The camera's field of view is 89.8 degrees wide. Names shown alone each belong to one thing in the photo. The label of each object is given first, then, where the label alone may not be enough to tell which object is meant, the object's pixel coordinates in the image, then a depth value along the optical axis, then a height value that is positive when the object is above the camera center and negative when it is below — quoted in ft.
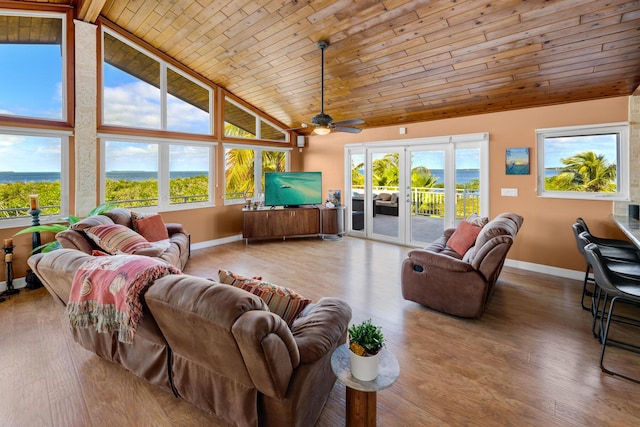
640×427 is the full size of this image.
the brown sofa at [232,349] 4.50 -2.27
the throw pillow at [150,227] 14.57 -0.88
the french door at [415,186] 17.94 +1.43
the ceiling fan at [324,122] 13.43 +3.72
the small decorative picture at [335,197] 23.60 +0.84
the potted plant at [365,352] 4.91 -2.22
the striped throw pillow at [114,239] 11.47 -1.15
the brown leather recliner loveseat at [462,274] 9.92 -2.16
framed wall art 15.69 +2.35
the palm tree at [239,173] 22.36 +2.53
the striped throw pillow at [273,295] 6.02 -1.69
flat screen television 22.44 +1.41
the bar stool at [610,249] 10.58 -1.42
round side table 4.90 -2.66
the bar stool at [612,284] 7.52 -1.85
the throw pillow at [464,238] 12.42 -1.16
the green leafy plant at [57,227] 12.44 -0.78
